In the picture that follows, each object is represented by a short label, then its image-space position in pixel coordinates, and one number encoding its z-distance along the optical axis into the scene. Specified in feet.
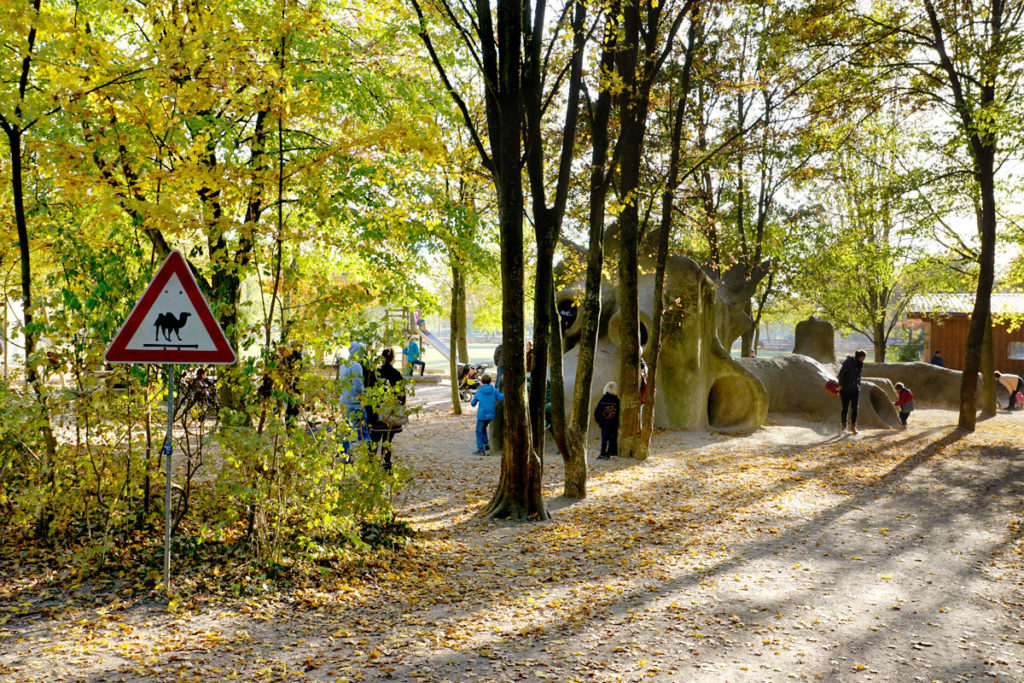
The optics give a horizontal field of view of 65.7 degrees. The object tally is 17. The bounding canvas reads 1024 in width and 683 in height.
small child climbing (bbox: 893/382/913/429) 64.61
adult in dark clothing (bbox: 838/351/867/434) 56.24
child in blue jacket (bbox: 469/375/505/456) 43.47
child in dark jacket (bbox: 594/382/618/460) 43.55
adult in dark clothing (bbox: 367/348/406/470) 21.53
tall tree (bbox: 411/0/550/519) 26.25
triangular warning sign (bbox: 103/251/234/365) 17.07
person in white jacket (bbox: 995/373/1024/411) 84.02
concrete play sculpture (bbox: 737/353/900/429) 70.19
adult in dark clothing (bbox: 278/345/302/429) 20.01
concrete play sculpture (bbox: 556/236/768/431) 56.49
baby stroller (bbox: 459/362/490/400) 80.53
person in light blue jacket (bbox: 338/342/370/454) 20.74
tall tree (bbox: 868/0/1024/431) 50.85
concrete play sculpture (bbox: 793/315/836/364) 88.63
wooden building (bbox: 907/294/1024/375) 113.60
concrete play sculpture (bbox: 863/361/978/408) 86.94
